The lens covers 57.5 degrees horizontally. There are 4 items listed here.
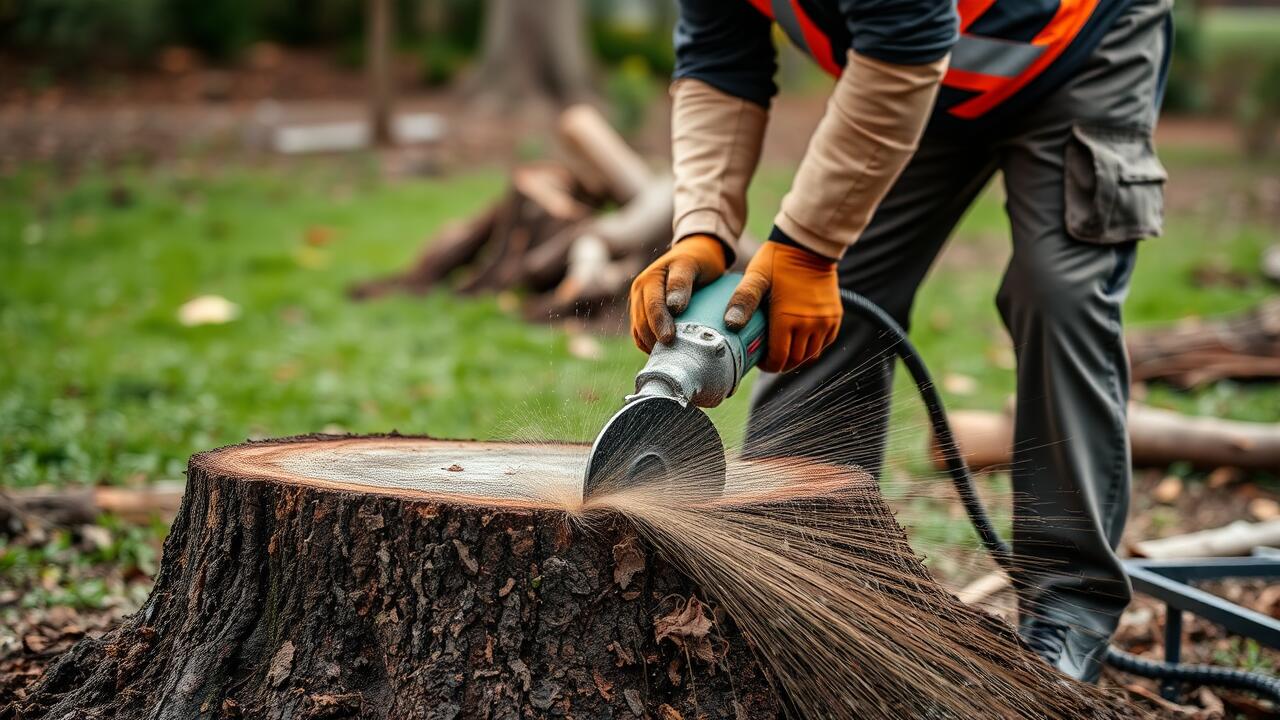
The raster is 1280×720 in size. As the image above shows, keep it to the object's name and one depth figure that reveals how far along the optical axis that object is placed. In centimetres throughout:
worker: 201
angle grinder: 177
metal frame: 226
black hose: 222
